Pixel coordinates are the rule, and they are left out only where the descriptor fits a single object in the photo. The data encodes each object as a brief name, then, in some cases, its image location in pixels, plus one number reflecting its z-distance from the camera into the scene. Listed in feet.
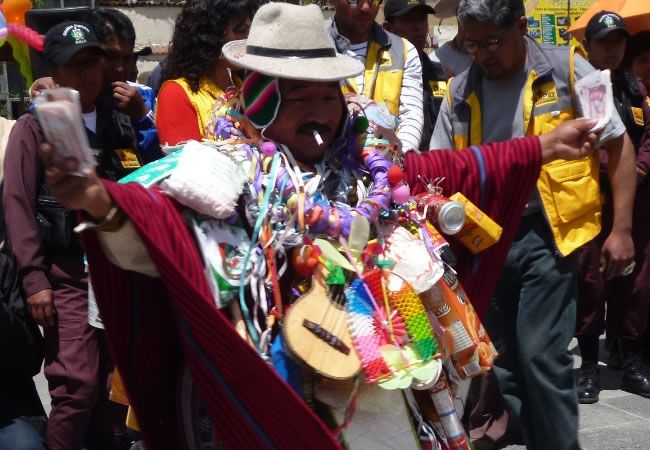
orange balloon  21.45
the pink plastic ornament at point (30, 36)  16.70
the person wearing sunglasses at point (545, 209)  13.39
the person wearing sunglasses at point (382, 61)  14.75
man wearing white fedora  8.07
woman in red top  13.39
